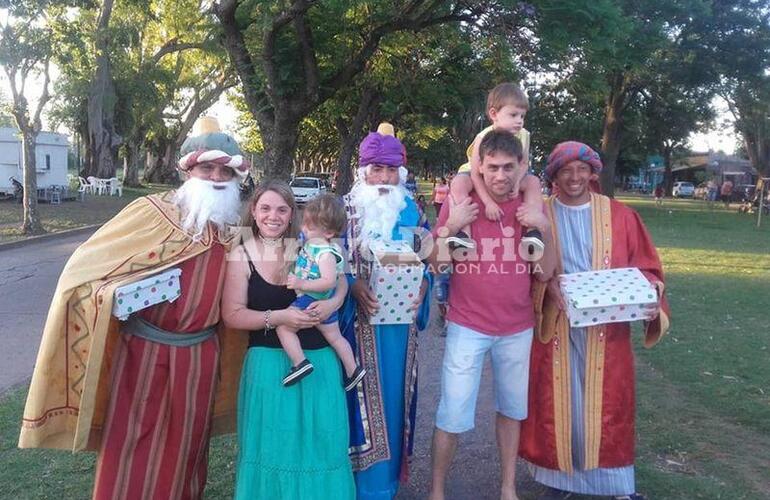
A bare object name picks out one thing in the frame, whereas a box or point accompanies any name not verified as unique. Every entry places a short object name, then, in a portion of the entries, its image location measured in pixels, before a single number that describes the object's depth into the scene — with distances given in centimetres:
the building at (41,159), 2294
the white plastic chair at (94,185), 3019
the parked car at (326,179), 3165
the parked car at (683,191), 6875
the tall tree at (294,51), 1302
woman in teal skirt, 286
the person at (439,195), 1288
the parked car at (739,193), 4883
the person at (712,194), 4523
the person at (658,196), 4254
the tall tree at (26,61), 1311
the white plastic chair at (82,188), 2666
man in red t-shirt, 315
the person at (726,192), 4306
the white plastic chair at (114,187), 3023
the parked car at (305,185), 2681
